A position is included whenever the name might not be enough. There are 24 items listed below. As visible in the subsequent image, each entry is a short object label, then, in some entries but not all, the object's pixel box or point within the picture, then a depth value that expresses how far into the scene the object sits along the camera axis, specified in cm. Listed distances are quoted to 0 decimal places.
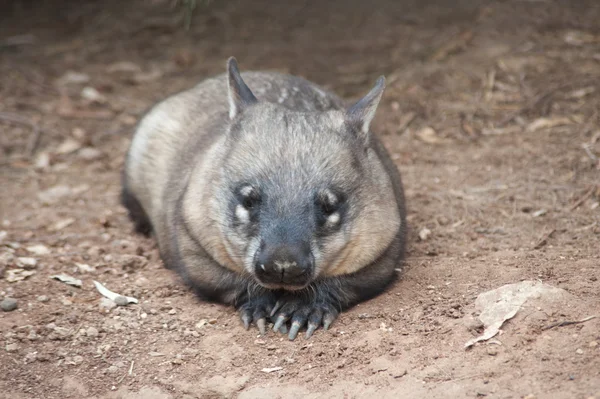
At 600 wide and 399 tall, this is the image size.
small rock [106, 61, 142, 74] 1884
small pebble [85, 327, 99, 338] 941
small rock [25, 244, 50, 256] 1164
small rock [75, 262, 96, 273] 1110
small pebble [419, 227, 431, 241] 1170
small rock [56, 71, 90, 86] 1820
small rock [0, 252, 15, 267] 1087
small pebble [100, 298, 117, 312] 998
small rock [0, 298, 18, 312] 968
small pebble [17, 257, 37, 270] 1093
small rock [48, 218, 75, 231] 1273
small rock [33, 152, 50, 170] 1532
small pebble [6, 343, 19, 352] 890
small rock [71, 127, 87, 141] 1634
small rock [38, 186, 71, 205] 1392
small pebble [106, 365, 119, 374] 877
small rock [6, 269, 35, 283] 1045
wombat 896
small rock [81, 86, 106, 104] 1767
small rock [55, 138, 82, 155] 1587
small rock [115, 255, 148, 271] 1141
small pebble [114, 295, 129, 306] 1009
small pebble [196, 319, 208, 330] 962
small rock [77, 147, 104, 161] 1571
